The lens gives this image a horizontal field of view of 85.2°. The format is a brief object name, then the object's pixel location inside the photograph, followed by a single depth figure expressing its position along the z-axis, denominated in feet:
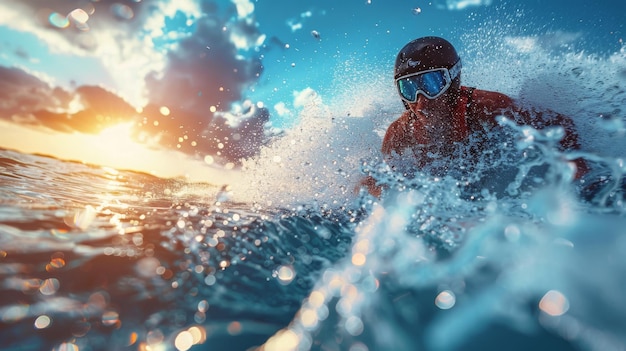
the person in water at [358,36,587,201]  2.57
